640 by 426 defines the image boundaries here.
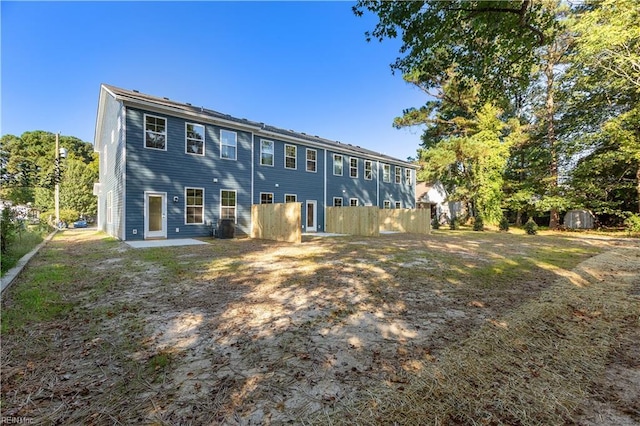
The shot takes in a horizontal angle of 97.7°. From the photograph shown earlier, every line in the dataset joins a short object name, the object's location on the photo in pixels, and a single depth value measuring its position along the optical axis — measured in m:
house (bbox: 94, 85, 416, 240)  11.23
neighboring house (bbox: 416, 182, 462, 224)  30.45
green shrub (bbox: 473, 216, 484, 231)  20.08
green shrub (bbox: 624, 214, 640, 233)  14.52
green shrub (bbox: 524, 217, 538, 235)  17.68
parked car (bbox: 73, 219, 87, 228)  23.72
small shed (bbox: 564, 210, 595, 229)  21.14
